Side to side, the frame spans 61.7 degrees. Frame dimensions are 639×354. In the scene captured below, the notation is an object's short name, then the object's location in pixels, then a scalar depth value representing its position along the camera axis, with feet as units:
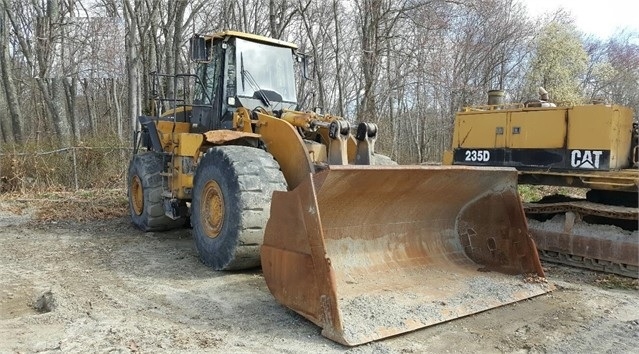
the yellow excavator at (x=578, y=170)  20.94
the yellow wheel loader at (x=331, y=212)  13.24
